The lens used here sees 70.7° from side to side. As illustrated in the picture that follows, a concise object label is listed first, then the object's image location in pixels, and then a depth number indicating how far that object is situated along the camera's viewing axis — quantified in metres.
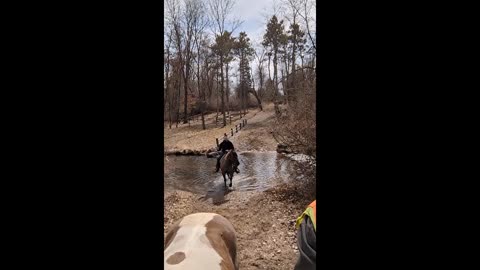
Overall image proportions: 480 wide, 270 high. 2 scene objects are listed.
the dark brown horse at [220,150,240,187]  12.19
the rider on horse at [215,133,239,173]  13.24
